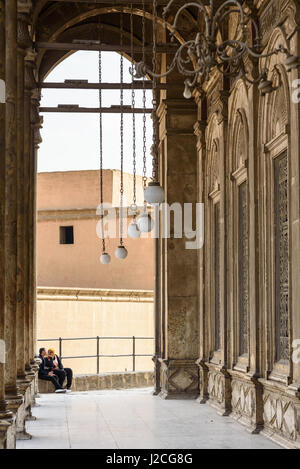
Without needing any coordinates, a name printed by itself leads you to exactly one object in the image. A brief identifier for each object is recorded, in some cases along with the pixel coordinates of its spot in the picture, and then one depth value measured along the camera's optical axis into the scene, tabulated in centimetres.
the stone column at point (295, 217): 941
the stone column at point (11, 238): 914
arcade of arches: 947
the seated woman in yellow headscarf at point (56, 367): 1906
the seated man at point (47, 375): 1880
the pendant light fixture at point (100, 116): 1589
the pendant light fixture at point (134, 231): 1622
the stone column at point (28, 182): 1393
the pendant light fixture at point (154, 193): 1097
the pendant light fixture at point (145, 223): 1326
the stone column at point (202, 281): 1545
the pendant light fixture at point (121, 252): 1784
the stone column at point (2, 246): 741
